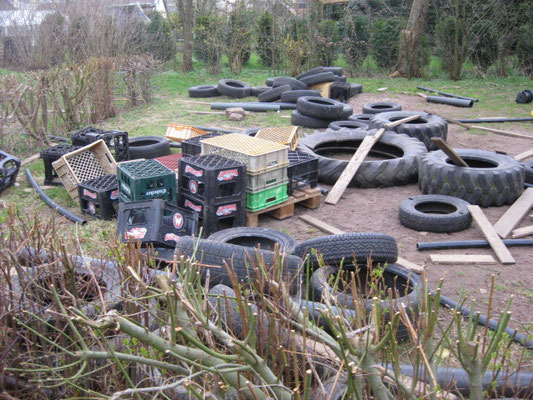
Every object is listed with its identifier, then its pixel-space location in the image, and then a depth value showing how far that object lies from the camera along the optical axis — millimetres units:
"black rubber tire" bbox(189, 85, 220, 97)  15156
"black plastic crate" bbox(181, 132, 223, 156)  7378
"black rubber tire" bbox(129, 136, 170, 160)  8367
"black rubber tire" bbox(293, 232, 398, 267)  4332
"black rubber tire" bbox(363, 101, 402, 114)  11508
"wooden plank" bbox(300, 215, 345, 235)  6070
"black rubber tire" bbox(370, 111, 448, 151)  9125
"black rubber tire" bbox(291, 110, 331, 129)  10961
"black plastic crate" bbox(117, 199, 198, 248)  4973
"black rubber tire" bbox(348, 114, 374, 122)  10766
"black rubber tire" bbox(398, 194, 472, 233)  5984
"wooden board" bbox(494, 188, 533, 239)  5902
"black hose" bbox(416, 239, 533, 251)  5578
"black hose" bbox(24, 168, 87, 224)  6234
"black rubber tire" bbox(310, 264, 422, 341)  3859
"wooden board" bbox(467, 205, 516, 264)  5301
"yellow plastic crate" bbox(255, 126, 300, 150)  7898
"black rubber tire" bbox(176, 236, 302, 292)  3967
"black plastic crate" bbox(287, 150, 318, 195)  6604
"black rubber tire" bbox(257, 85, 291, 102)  13695
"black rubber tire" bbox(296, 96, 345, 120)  10703
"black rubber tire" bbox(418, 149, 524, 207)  6641
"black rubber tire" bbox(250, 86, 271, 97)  14953
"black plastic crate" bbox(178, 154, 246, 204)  5621
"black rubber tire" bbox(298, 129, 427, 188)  7559
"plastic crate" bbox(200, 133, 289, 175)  5965
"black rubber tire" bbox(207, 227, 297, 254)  5098
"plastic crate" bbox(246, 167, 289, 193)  6023
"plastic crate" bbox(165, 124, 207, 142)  9273
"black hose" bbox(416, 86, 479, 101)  13544
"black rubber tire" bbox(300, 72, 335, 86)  14125
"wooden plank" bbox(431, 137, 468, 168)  6715
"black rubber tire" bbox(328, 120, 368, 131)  10122
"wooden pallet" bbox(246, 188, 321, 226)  6121
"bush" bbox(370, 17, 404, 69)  19281
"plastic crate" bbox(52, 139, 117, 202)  6875
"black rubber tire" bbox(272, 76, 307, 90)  14234
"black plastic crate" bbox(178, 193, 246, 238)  5707
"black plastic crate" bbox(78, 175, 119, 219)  6238
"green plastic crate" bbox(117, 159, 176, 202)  5629
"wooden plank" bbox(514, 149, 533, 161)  8570
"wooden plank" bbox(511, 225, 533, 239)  5812
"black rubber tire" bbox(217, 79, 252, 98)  14852
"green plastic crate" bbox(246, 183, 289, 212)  6070
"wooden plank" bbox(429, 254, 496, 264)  5252
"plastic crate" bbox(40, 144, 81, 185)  7367
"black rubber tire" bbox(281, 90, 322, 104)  13156
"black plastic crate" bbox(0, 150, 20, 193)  7129
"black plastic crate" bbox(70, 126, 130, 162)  7791
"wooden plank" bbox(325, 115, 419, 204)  7092
